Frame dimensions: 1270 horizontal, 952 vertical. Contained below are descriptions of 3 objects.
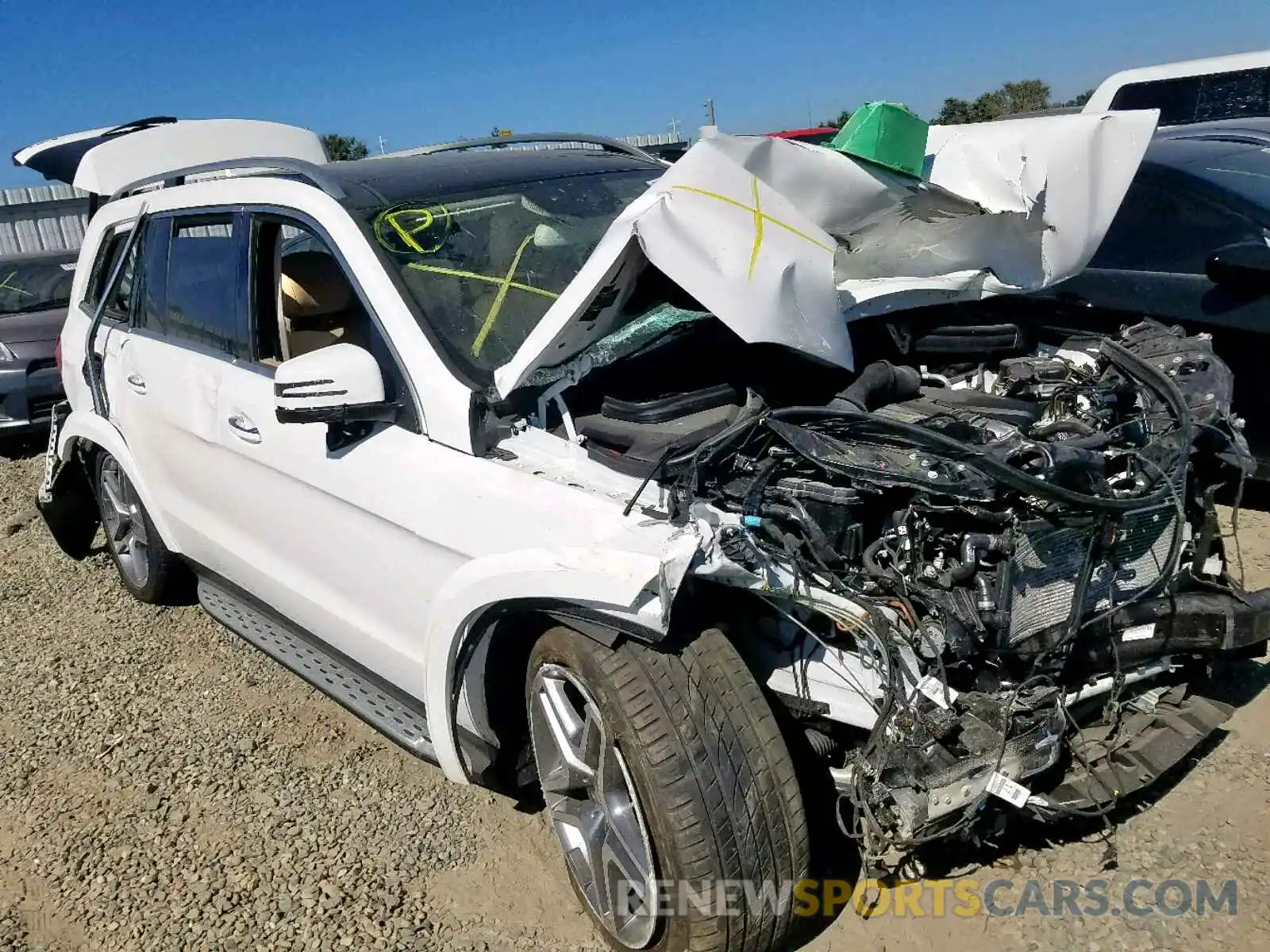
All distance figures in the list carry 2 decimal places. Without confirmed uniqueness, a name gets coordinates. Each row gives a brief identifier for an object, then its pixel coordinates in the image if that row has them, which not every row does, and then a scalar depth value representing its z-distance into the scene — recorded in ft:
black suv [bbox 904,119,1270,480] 12.78
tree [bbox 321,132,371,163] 108.78
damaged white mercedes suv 7.22
